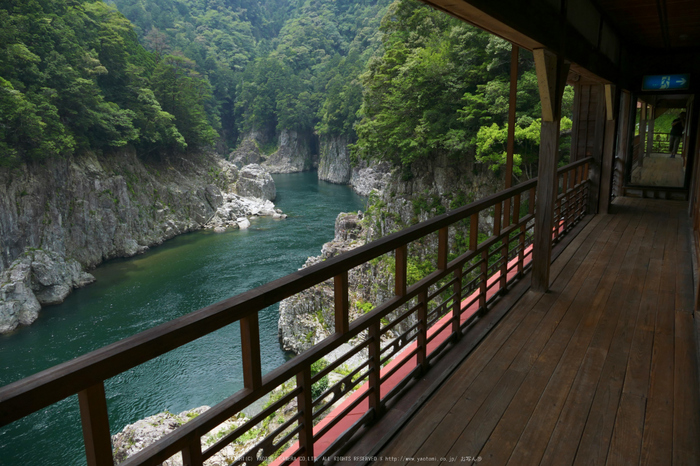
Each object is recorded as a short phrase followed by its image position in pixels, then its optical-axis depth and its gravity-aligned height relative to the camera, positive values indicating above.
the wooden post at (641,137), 11.09 +0.19
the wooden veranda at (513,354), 1.25 -1.20
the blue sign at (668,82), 6.73 +0.93
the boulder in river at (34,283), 15.52 -4.91
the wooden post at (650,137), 12.48 +0.21
